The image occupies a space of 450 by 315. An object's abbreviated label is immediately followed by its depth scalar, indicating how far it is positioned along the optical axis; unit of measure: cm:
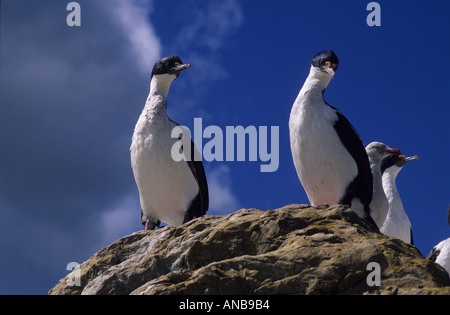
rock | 680
